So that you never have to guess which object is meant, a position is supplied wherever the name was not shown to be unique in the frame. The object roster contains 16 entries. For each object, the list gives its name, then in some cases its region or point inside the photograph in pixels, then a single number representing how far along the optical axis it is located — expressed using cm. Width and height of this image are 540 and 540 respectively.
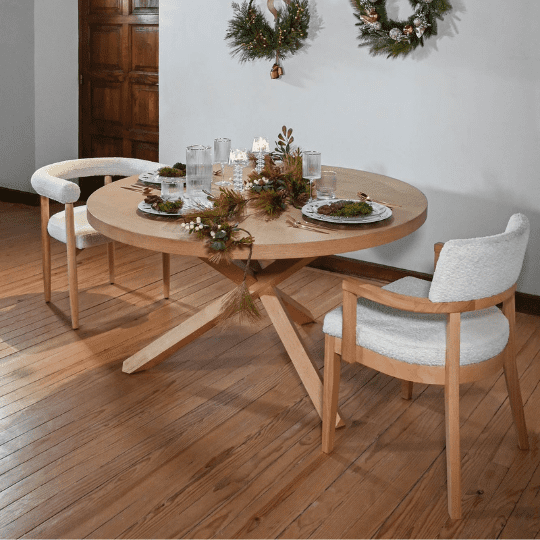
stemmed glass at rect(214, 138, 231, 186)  280
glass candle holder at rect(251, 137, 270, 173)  297
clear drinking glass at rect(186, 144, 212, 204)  247
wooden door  505
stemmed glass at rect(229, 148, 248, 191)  279
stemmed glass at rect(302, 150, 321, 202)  258
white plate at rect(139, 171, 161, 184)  282
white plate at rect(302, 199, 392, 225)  233
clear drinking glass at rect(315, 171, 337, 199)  263
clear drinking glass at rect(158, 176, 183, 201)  250
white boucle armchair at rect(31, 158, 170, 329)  312
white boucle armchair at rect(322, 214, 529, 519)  193
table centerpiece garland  214
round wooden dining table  217
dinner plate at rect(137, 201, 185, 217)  237
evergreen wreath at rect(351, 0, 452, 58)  353
